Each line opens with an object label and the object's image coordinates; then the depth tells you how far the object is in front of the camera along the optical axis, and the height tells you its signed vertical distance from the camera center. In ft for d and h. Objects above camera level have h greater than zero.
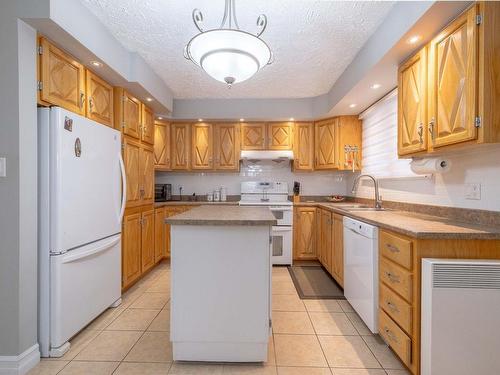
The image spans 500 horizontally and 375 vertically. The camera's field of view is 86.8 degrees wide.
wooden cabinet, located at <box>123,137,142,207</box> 9.52 +0.62
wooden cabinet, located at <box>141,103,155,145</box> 10.91 +2.63
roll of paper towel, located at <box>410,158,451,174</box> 6.73 +0.55
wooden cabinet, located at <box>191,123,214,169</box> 14.30 +2.26
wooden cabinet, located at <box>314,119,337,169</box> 13.33 +2.16
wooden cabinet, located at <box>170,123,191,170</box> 14.32 +2.16
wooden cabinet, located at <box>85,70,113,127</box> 7.73 +2.70
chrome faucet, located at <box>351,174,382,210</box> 9.86 -0.55
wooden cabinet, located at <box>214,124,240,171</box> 14.25 +2.10
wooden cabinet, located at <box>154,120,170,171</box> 13.69 +2.11
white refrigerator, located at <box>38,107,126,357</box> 6.01 -0.97
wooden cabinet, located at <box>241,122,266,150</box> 14.24 +2.69
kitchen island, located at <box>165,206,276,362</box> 5.74 -2.29
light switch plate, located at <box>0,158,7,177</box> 5.42 +0.37
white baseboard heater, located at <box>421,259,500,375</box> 4.57 -2.29
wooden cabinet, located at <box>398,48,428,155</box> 6.39 +2.12
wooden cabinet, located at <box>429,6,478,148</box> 4.94 +2.14
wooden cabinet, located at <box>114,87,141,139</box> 9.15 +2.65
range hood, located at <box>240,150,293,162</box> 13.85 +1.63
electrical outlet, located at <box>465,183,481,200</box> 5.95 -0.10
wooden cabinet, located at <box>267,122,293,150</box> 14.20 +2.68
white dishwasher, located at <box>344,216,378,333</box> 6.62 -2.31
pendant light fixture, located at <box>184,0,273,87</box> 4.37 +2.31
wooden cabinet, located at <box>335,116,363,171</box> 13.03 +2.33
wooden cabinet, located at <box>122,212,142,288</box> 9.30 -2.34
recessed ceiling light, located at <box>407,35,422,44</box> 6.08 +3.44
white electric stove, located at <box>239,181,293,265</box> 13.03 -2.18
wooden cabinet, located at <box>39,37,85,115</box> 6.06 +2.68
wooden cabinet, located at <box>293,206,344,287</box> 10.75 -2.35
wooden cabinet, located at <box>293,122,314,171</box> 14.08 +2.14
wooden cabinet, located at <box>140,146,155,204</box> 10.90 +0.48
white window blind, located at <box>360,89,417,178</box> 9.42 +1.84
